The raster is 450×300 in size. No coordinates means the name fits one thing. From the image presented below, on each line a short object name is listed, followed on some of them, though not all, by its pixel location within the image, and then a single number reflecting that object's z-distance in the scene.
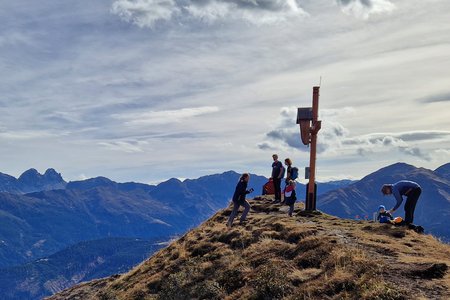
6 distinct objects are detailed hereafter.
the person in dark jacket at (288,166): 29.05
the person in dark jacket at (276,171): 30.11
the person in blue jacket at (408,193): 21.12
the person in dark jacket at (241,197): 25.46
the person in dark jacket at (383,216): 23.84
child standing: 26.14
